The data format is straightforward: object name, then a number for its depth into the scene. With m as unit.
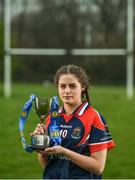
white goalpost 20.34
